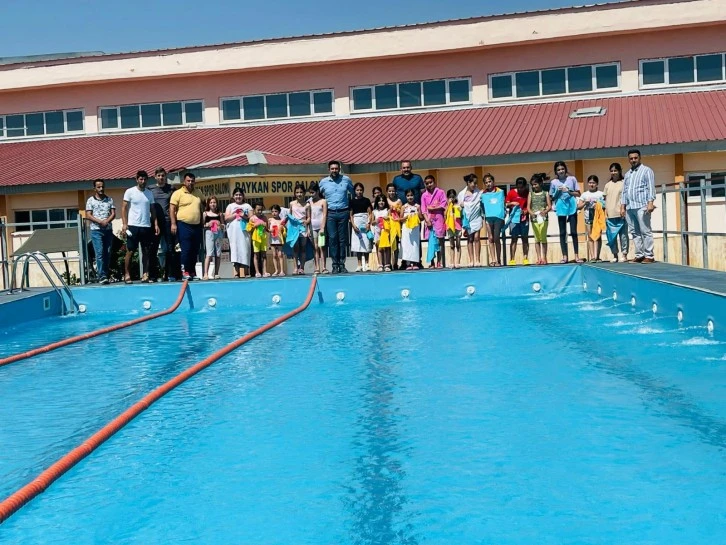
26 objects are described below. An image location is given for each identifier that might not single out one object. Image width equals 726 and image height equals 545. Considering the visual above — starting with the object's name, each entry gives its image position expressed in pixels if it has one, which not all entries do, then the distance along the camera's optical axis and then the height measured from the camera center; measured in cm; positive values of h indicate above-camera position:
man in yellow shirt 1433 +30
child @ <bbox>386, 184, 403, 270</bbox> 1523 +16
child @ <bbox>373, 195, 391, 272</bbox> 1533 -7
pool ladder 1405 -80
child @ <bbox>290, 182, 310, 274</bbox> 1550 +15
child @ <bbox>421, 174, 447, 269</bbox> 1499 +23
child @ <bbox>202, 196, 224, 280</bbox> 1489 +0
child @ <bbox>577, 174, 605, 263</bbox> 1492 +16
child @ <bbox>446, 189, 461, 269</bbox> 1509 -7
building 2061 +311
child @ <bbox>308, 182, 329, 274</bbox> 1533 +12
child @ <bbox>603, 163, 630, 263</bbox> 1377 -6
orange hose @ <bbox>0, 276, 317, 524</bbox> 457 -120
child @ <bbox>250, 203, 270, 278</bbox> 1543 -3
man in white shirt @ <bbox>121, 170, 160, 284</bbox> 1409 +25
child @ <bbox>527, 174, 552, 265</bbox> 1455 +18
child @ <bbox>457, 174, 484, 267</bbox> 1494 +17
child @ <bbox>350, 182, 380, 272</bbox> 1549 +8
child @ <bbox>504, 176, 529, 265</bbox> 1485 +5
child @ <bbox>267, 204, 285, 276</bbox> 1563 -8
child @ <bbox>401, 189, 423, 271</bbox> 1504 -13
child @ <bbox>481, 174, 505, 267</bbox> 1467 +11
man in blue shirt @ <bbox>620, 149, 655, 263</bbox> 1284 +16
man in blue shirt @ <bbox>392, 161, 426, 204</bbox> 1533 +61
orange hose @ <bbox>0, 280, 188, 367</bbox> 960 -110
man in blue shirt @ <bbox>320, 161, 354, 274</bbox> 1491 +28
